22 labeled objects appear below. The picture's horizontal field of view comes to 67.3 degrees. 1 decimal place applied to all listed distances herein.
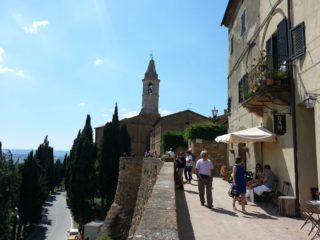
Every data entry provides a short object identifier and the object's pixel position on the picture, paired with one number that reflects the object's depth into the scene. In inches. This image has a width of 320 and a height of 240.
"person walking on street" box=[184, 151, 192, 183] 463.4
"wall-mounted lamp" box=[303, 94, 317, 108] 239.2
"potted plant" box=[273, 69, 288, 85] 281.3
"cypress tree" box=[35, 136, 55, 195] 1496.5
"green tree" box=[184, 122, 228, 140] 875.9
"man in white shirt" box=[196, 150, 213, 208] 286.0
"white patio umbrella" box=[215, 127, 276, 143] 306.9
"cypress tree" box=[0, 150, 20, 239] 625.4
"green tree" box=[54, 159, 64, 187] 1955.2
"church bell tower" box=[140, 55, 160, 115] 1813.4
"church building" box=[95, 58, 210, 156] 1669.1
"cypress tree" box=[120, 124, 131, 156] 1621.6
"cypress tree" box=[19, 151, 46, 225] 1011.2
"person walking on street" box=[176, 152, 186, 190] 395.8
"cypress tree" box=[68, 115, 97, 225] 1074.5
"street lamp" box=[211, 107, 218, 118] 814.7
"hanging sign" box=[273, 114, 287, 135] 291.0
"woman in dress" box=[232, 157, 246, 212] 270.3
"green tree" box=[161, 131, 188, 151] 1248.3
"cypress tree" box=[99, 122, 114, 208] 1142.2
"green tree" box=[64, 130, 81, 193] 1203.3
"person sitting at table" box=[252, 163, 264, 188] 324.3
